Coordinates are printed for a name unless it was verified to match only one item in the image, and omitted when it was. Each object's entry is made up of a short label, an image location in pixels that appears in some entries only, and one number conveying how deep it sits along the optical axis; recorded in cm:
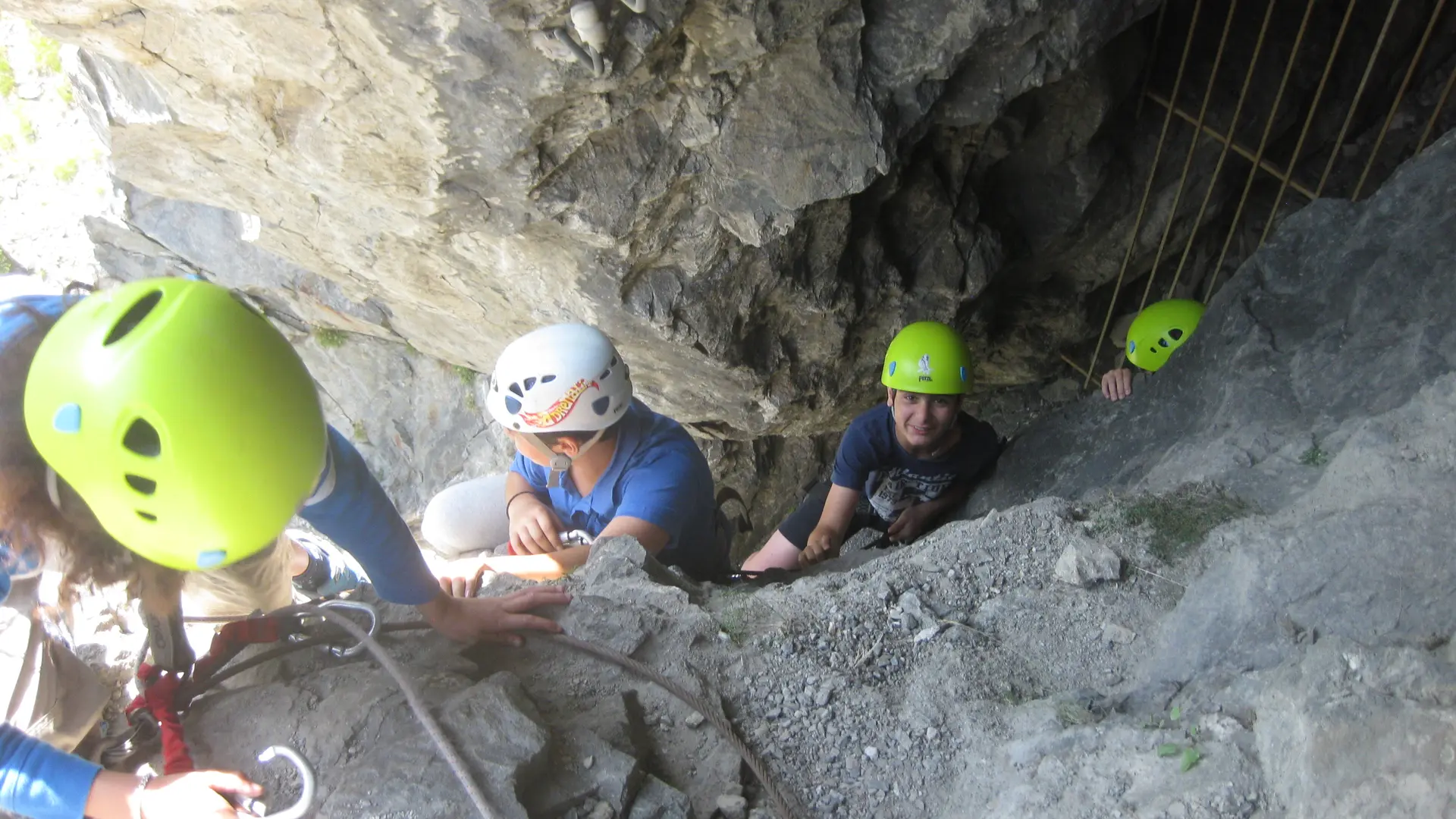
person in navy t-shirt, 467
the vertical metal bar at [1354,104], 418
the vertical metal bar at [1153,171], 493
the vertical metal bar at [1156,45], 503
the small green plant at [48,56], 696
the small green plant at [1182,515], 284
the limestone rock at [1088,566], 269
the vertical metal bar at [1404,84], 434
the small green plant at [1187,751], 179
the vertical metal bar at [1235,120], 474
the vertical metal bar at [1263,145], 461
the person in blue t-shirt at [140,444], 171
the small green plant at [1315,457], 311
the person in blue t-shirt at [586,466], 359
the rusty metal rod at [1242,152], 507
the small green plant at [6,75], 697
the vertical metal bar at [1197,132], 479
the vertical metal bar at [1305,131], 441
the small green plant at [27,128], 711
